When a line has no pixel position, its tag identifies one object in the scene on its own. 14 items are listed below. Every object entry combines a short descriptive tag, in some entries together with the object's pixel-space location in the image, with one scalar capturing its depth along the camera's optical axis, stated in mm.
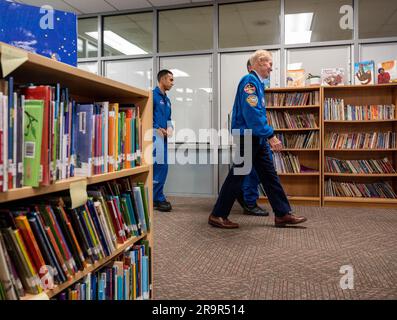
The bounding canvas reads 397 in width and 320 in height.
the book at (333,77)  3887
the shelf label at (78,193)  943
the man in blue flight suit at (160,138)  3521
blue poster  1127
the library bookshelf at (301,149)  3838
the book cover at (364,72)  3783
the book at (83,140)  1024
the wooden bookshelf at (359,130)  3744
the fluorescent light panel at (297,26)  4242
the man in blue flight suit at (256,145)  2580
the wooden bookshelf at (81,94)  762
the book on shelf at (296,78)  4008
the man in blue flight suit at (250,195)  3354
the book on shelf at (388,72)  3707
